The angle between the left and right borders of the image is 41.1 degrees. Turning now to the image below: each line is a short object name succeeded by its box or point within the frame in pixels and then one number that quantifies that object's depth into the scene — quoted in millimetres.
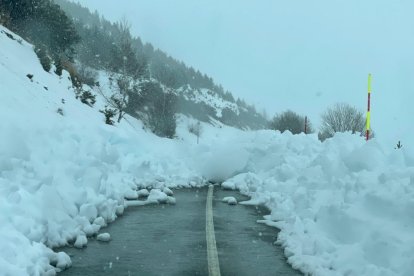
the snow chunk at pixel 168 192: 16322
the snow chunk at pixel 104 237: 9064
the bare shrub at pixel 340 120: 45938
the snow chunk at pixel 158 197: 14359
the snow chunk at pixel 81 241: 8445
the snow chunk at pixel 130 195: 14477
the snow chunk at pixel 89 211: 9859
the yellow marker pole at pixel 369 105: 14630
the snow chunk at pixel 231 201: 14602
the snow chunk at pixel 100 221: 10085
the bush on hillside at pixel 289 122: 61828
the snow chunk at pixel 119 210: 11836
